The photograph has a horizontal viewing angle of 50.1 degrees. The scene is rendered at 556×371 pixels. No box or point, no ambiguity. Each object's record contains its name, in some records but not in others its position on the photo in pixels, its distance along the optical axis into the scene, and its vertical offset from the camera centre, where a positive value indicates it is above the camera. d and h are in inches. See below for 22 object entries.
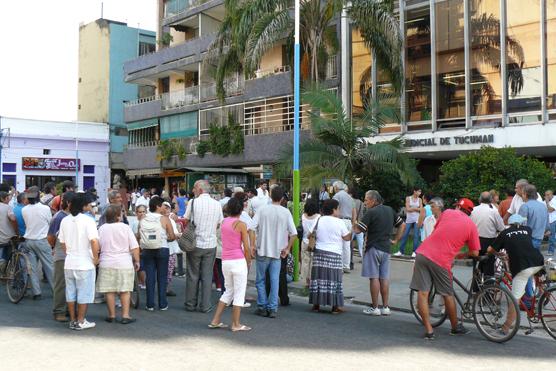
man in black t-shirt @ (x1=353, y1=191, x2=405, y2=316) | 354.6 -25.5
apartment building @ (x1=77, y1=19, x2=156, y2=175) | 1927.9 +413.3
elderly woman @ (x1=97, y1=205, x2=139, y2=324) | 321.7 -33.4
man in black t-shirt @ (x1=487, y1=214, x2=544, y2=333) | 297.3 -29.4
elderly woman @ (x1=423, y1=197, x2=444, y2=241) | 335.6 -5.4
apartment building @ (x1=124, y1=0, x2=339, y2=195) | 1175.0 +204.9
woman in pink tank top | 309.0 -34.5
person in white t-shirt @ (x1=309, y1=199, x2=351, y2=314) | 358.0 -38.8
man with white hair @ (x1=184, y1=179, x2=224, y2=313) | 365.1 -32.9
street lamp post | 481.7 +35.0
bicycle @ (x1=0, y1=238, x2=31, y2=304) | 387.5 -51.3
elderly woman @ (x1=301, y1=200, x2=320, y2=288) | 402.0 -17.3
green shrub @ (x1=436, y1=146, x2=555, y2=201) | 666.2 +26.6
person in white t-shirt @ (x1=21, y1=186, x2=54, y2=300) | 398.9 -26.0
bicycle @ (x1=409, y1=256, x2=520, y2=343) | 287.1 -54.8
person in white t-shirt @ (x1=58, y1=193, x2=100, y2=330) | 310.7 -33.8
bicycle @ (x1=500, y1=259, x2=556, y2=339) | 291.9 -52.4
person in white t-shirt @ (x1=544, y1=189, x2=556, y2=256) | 621.3 -22.7
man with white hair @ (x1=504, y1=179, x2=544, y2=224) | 408.8 -5.3
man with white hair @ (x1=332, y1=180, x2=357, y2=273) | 517.0 -12.7
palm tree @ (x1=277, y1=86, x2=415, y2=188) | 726.5 +59.0
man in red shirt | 295.4 -29.2
